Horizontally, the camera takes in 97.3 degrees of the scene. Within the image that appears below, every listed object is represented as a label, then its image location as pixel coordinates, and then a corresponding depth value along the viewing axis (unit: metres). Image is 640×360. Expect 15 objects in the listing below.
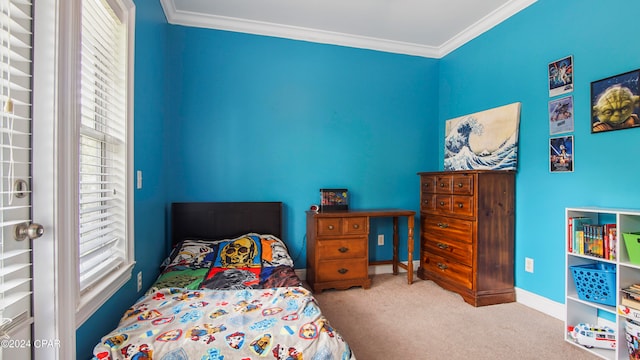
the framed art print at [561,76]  2.22
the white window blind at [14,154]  0.86
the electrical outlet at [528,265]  2.53
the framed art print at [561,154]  2.21
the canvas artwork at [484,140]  2.65
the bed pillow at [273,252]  2.52
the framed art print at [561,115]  2.21
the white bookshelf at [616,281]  1.71
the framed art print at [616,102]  1.84
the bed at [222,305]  1.26
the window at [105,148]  1.32
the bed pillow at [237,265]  2.06
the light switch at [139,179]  1.89
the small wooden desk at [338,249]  2.78
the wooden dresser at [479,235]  2.52
